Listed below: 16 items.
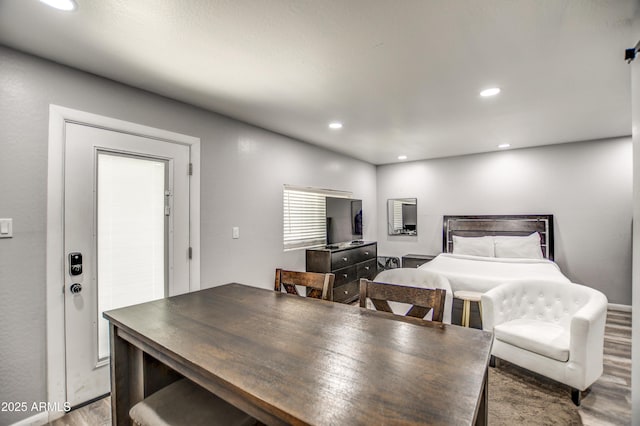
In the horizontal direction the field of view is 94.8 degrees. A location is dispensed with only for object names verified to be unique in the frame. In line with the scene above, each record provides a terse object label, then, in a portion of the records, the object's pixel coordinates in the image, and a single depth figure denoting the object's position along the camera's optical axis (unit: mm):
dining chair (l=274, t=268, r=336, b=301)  1905
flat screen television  4617
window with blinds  4094
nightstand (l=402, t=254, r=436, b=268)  5238
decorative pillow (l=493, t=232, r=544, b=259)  4449
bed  3459
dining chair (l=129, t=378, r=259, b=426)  1191
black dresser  4109
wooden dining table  812
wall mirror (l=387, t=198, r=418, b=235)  5922
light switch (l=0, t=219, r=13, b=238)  1837
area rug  1978
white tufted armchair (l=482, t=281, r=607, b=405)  2094
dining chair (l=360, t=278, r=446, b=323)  1492
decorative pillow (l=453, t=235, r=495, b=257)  4715
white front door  2117
